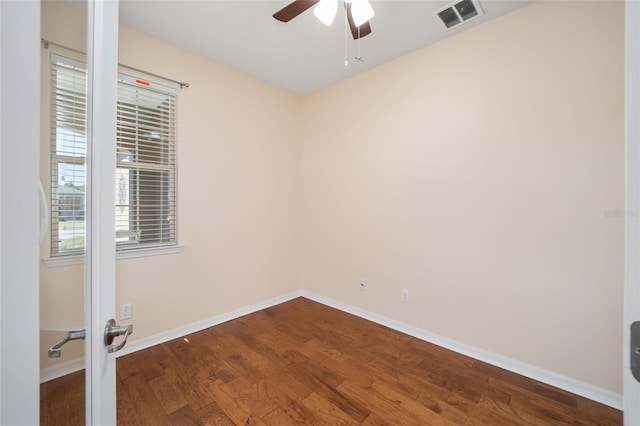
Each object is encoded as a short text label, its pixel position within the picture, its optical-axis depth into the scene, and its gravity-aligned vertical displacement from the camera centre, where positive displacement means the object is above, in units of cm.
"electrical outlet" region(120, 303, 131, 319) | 213 -87
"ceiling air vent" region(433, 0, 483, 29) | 189 +158
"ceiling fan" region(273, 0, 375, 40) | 152 +126
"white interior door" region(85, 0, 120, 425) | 67 +2
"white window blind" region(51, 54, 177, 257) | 218 +41
